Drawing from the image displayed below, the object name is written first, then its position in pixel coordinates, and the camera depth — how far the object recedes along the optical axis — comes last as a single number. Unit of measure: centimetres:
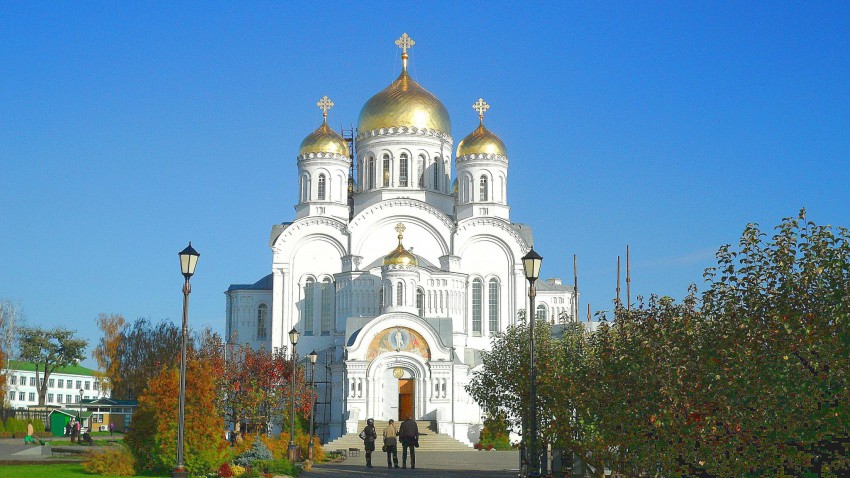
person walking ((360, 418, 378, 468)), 2756
